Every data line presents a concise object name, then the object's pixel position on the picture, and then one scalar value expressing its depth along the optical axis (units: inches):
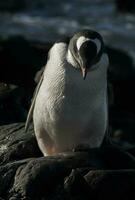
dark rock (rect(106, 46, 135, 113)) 797.4
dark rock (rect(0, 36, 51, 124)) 771.6
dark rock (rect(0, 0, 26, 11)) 1548.8
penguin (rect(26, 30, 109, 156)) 375.5
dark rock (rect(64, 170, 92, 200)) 355.3
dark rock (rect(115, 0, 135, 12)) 1580.7
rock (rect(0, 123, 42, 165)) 407.6
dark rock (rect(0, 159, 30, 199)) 365.4
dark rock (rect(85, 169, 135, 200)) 354.8
